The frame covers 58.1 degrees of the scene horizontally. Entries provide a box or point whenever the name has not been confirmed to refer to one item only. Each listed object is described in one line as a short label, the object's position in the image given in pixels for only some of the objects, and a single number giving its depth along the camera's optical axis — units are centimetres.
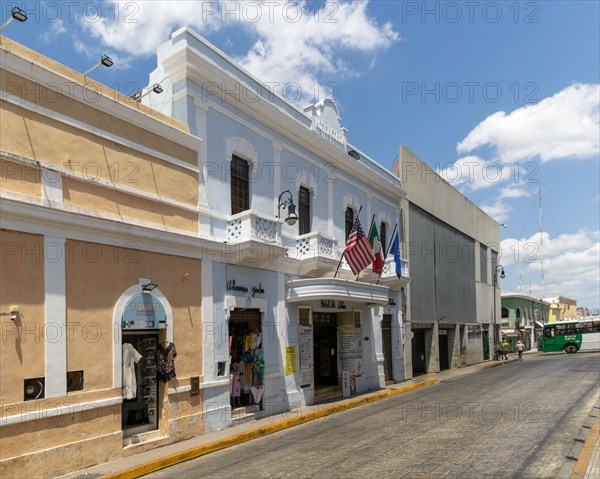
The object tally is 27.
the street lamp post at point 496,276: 4283
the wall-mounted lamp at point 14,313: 887
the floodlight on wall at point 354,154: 2102
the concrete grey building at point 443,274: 2734
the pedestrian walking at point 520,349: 4038
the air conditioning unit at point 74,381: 975
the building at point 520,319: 5528
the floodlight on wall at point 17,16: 926
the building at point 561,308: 8356
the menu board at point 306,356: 1662
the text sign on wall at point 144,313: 1110
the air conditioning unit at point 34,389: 900
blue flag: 2194
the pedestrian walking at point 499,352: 3937
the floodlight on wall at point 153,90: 1273
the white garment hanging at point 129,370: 1084
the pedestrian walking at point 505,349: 4009
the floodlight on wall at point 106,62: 1106
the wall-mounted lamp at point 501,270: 4369
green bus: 4572
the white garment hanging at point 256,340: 1484
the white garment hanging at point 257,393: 1454
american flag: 1694
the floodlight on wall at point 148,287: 1141
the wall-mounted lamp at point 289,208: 1509
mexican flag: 1967
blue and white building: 1340
